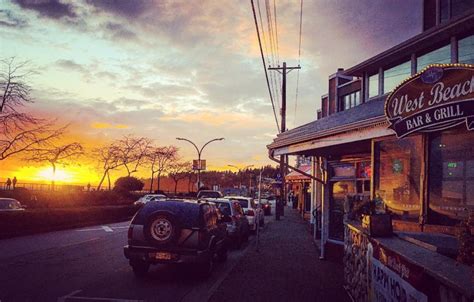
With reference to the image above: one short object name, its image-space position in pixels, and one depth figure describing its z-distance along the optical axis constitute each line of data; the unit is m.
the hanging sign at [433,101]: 6.65
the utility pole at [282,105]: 31.94
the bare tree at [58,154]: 42.11
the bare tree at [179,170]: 83.38
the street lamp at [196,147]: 50.94
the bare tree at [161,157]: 71.81
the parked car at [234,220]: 16.47
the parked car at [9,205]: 20.59
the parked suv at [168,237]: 10.14
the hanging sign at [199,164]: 51.00
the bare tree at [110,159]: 60.03
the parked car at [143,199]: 41.64
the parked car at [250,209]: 22.73
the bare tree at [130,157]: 62.41
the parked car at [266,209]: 46.47
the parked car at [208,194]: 31.03
